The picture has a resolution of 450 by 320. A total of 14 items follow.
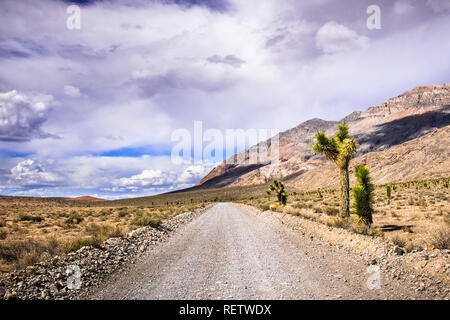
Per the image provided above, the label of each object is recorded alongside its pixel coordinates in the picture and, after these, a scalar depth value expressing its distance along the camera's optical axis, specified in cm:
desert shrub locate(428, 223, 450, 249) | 736
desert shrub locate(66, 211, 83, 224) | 2581
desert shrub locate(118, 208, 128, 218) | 3238
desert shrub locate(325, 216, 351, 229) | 1234
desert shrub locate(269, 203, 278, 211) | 2781
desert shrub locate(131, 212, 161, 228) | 1772
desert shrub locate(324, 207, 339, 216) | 2000
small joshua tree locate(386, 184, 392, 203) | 3070
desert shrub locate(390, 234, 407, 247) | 813
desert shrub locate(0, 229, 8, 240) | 1535
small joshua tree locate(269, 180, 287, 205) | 3535
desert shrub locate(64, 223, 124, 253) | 982
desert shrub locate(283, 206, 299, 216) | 2069
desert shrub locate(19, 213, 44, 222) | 2745
